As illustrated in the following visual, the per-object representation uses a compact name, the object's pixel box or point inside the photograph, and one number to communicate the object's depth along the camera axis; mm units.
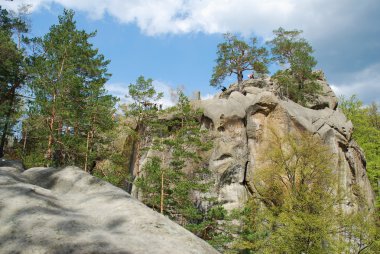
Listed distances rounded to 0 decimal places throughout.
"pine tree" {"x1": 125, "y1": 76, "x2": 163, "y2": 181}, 25781
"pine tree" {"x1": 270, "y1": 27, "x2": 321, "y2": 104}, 38406
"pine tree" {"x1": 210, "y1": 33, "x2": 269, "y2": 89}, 39750
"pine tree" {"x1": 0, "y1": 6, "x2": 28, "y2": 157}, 24562
